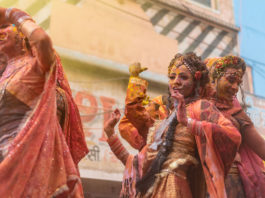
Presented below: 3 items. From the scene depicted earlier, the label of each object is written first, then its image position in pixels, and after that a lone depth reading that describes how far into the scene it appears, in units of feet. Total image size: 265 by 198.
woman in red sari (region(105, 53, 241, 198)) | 8.82
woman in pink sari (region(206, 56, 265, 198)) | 10.13
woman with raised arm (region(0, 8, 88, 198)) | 7.07
